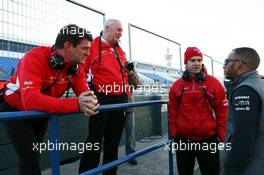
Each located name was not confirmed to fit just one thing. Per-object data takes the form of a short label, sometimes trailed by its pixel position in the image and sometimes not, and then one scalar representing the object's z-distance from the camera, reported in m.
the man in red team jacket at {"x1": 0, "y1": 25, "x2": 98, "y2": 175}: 1.76
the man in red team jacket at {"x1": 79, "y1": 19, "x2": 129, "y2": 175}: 2.91
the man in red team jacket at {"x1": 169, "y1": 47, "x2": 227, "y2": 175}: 2.73
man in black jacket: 1.75
